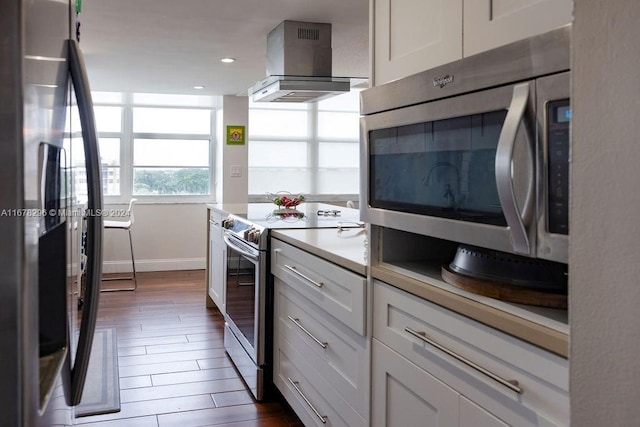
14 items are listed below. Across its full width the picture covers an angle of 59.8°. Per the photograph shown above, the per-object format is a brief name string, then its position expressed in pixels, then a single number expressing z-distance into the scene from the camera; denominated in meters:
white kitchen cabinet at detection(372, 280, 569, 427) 1.00
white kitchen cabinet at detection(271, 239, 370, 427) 1.79
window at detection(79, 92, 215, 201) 6.31
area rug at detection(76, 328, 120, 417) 2.67
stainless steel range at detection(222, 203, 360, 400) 2.71
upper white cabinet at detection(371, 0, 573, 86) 1.04
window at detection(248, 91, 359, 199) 7.08
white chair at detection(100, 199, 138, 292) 5.36
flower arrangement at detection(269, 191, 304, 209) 3.85
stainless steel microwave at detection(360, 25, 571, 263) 0.97
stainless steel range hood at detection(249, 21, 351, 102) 3.28
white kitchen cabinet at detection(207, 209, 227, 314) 3.85
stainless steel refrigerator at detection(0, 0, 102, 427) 0.64
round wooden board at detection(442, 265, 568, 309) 1.10
